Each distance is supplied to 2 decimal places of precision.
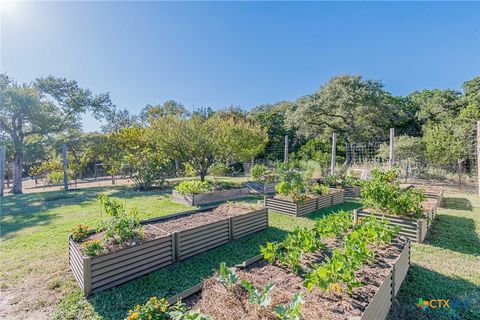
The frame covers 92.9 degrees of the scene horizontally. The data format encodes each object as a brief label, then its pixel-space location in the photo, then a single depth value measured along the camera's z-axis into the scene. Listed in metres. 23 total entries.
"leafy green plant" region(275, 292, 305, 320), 1.59
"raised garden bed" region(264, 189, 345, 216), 5.82
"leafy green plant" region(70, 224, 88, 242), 3.25
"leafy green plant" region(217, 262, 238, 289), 2.11
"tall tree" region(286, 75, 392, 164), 16.58
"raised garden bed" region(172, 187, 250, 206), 7.11
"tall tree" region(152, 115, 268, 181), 8.89
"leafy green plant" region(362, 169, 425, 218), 4.33
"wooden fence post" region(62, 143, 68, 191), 10.90
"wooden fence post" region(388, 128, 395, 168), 9.47
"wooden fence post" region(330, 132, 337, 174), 11.04
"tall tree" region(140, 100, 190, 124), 25.37
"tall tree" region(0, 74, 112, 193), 10.77
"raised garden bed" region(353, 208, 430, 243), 4.09
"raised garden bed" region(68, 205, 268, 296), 2.74
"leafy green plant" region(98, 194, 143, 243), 3.04
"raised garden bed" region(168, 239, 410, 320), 1.85
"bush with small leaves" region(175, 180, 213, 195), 7.24
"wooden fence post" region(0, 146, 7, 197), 9.41
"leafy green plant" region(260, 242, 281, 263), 2.67
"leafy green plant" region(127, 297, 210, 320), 1.61
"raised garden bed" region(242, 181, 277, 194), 8.84
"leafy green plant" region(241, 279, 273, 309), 1.75
